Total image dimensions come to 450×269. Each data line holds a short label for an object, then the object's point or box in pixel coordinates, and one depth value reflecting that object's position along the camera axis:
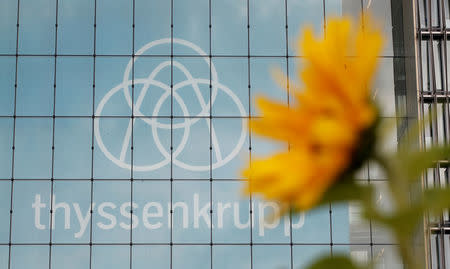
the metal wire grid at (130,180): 80.67
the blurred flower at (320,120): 3.21
